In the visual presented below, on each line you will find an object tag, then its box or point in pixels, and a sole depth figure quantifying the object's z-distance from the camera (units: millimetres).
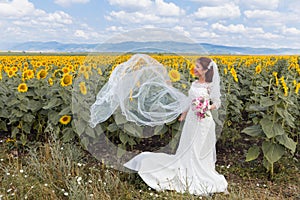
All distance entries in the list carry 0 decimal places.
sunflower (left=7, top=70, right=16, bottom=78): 5780
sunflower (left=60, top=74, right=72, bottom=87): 4742
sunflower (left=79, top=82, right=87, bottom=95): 3988
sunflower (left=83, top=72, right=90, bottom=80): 3986
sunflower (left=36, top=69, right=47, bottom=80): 5230
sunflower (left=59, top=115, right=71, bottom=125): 4708
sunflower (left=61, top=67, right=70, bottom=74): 5147
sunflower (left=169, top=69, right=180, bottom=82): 4090
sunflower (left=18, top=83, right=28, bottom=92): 5070
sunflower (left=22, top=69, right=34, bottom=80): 5384
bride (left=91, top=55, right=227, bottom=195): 3881
